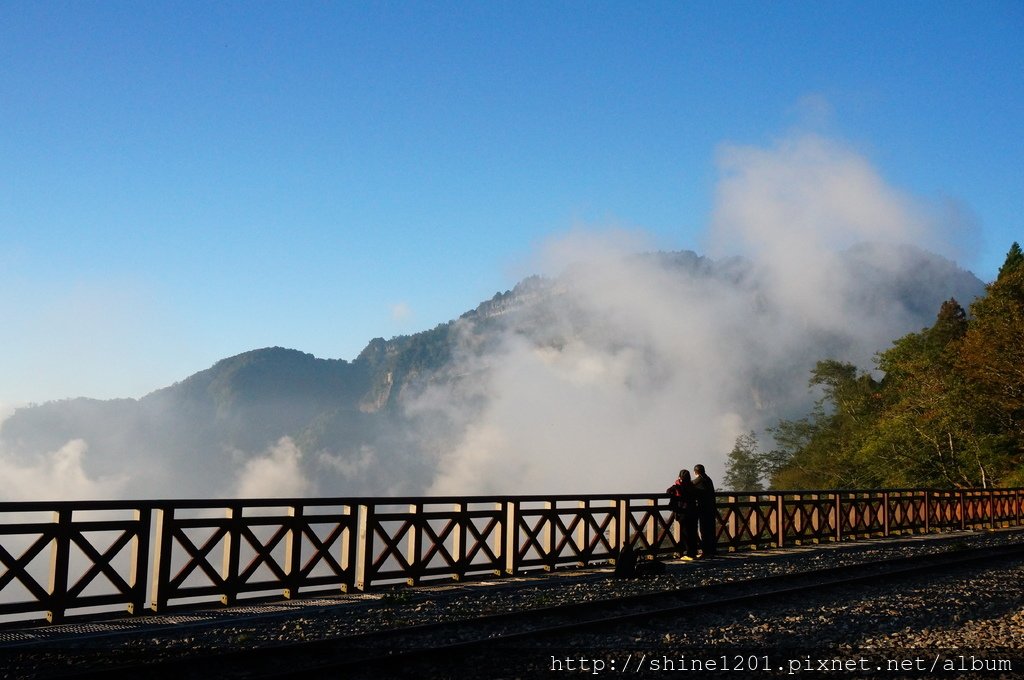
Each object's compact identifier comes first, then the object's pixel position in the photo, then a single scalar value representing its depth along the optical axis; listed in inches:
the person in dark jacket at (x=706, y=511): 661.9
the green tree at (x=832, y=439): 2493.8
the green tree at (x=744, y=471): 3393.2
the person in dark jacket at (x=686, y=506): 648.4
